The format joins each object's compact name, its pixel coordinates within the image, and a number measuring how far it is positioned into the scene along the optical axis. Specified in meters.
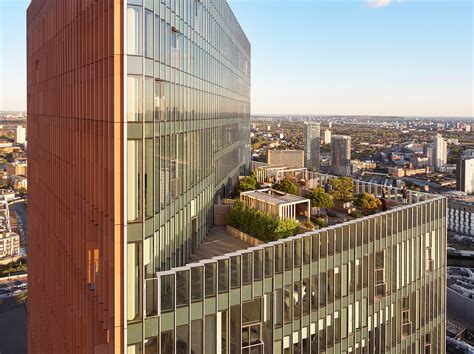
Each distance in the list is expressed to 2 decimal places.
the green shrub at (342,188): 35.81
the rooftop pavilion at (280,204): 28.00
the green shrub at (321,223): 27.69
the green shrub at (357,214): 30.74
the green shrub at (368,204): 32.19
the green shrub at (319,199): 31.64
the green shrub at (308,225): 26.09
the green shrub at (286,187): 34.50
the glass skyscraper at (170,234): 16.09
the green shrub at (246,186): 37.72
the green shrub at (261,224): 24.94
